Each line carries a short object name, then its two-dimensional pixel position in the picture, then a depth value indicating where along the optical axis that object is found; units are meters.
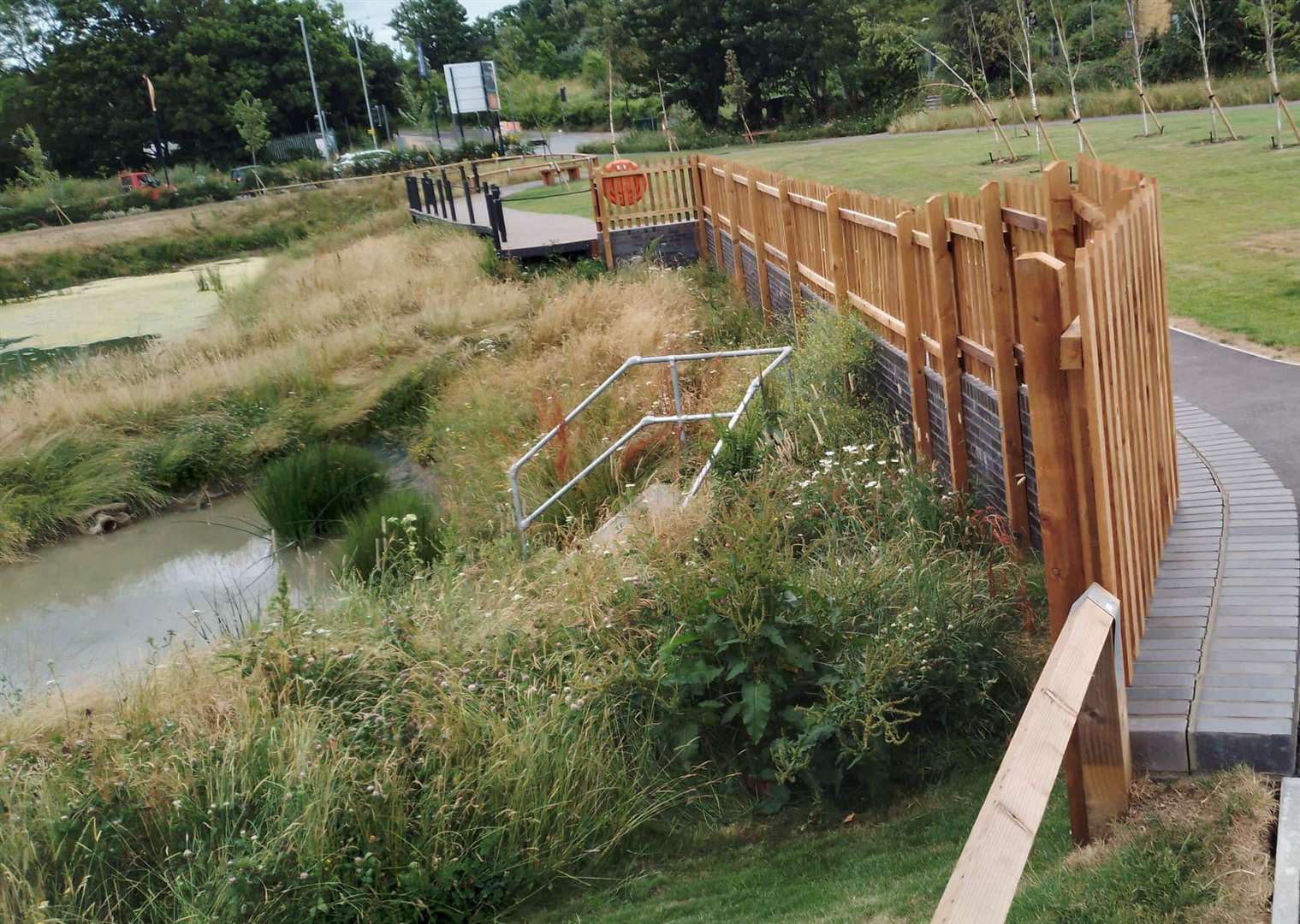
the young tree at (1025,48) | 20.03
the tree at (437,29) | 101.38
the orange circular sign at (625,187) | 18.86
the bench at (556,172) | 34.53
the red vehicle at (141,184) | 48.97
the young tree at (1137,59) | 23.21
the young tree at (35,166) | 55.88
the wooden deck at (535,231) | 19.55
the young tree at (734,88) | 38.81
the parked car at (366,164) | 49.62
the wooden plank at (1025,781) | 2.07
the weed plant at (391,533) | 8.87
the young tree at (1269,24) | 19.61
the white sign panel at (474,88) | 52.44
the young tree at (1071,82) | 18.50
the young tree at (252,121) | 59.81
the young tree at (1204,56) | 22.16
